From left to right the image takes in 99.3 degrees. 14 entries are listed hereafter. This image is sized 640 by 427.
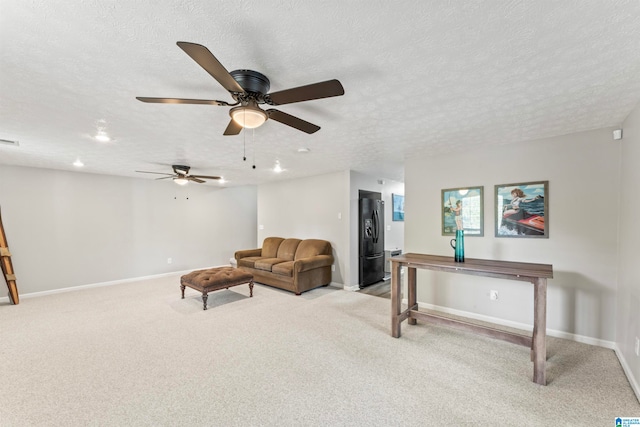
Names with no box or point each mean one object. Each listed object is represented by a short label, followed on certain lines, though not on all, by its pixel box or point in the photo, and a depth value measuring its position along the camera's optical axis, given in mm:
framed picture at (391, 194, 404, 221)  6976
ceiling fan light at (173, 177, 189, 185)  5002
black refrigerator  5500
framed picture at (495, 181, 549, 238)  3258
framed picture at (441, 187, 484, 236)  3707
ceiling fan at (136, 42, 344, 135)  1558
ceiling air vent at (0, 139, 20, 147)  3291
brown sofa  4938
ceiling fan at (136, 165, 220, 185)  4875
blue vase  2954
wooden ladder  4469
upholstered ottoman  4199
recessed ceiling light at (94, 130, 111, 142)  3058
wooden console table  2283
